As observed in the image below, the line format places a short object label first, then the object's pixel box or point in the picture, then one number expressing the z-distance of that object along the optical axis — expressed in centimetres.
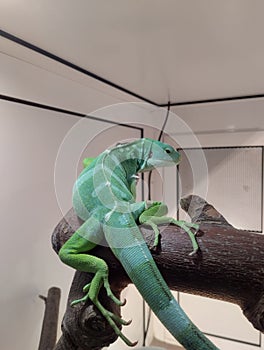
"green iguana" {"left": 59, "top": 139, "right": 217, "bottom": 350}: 44
